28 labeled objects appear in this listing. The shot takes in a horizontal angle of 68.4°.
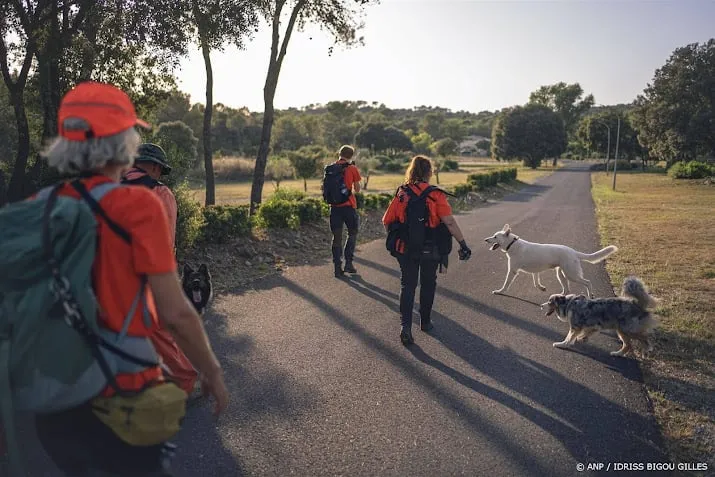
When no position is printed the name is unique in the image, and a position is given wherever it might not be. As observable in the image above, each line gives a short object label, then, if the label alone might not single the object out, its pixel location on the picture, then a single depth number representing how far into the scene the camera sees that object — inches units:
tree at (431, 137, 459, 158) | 2972.4
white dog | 303.1
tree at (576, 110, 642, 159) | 3179.1
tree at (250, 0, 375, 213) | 567.8
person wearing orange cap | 68.4
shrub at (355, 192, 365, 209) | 640.3
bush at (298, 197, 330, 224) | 498.1
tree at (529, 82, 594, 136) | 4628.4
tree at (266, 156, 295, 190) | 1757.8
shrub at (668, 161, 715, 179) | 1927.9
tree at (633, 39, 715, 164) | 2043.6
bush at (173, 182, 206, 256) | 331.6
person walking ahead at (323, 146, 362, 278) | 334.3
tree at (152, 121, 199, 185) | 370.0
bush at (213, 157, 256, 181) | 2171.5
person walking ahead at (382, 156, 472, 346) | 218.5
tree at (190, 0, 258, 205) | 473.7
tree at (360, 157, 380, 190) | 1766.0
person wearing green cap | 147.4
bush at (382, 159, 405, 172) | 2783.0
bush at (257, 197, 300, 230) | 456.4
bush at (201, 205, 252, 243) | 370.0
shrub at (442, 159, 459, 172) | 2758.4
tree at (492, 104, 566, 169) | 3093.0
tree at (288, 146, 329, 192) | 1552.7
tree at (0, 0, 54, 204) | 378.0
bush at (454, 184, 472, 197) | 1021.4
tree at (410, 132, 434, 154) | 3841.0
